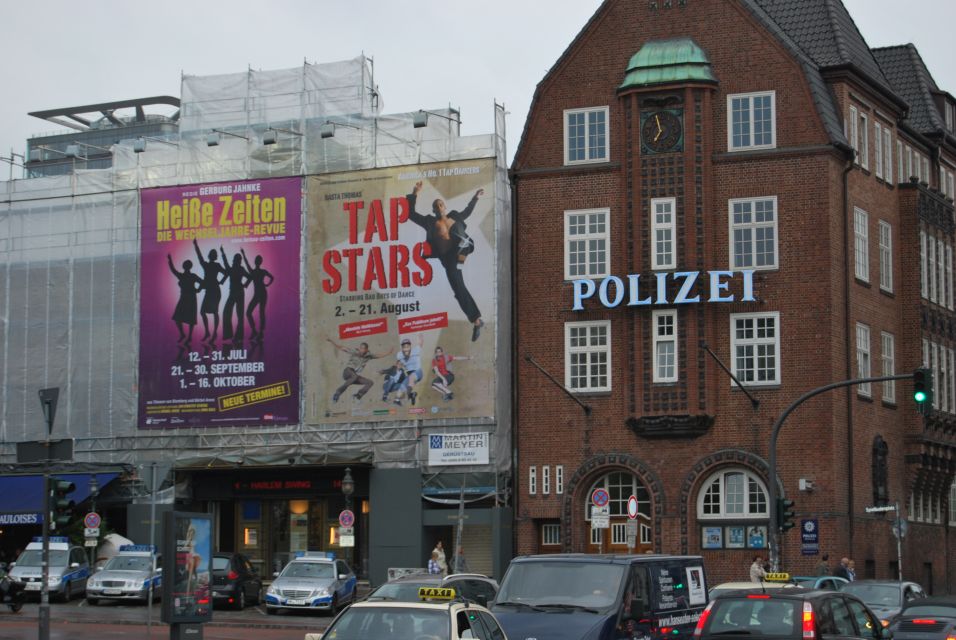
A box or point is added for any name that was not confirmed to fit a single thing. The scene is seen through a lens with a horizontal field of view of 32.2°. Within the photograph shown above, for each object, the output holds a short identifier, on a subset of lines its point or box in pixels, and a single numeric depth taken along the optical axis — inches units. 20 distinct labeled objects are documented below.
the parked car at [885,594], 1229.7
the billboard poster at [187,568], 1048.8
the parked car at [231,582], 1766.7
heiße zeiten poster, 2096.5
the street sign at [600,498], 1558.8
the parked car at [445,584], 1192.8
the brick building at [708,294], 1863.9
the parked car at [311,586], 1695.4
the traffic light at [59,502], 1137.4
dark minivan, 853.8
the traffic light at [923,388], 1343.5
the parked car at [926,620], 939.3
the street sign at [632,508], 1523.7
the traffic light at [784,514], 1491.1
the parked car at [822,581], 1358.3
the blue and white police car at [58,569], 1859.0
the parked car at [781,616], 767.1
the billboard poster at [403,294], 1999.3
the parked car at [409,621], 740.6
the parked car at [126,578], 1793.8
